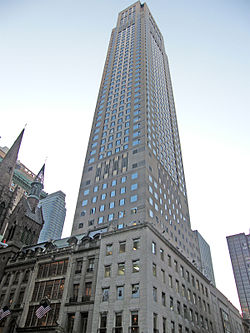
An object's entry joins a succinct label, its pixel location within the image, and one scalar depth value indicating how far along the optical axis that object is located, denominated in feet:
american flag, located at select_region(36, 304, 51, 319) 143.76
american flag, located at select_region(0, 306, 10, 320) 160.77
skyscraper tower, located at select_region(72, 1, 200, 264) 243.40
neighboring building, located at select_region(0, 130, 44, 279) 288.10
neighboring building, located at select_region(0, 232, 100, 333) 148.36
